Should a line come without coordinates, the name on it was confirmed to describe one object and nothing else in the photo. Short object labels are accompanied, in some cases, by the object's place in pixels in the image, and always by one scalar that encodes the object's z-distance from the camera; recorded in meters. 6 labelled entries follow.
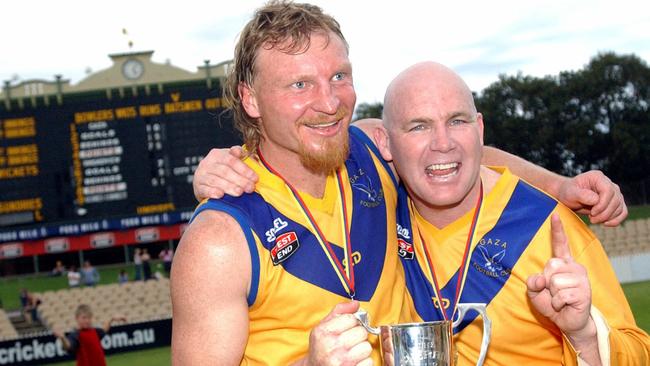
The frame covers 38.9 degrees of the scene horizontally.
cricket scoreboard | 22.94
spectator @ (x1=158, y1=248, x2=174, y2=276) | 26.61
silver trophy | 2.78
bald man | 3.49
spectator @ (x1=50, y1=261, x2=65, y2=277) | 28.63
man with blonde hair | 3.22
